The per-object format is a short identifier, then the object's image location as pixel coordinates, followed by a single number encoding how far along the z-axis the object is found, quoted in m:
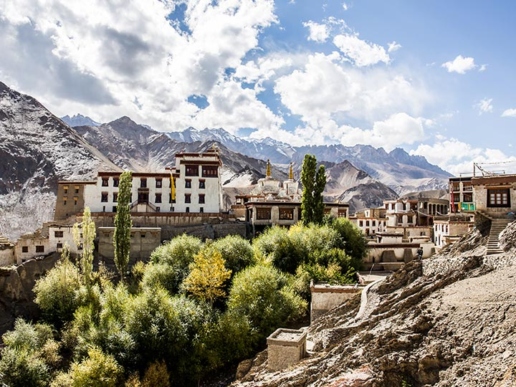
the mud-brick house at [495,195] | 22.72
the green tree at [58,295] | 32.69
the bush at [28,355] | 26.28
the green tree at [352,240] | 36.06
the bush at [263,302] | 27.30
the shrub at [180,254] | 33.12
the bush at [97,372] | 23.72
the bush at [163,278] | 32.38
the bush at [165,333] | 26.08
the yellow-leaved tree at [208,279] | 30.33
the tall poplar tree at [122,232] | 35.62
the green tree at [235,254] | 33.59
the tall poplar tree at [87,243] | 33.66
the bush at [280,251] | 34.59
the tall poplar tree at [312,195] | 39.88
